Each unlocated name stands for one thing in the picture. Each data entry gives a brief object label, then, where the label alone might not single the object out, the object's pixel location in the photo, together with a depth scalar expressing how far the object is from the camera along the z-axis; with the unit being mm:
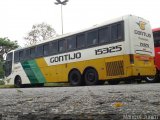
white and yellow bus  13750
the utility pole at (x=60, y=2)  32625
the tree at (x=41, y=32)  43156
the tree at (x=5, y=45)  49719
